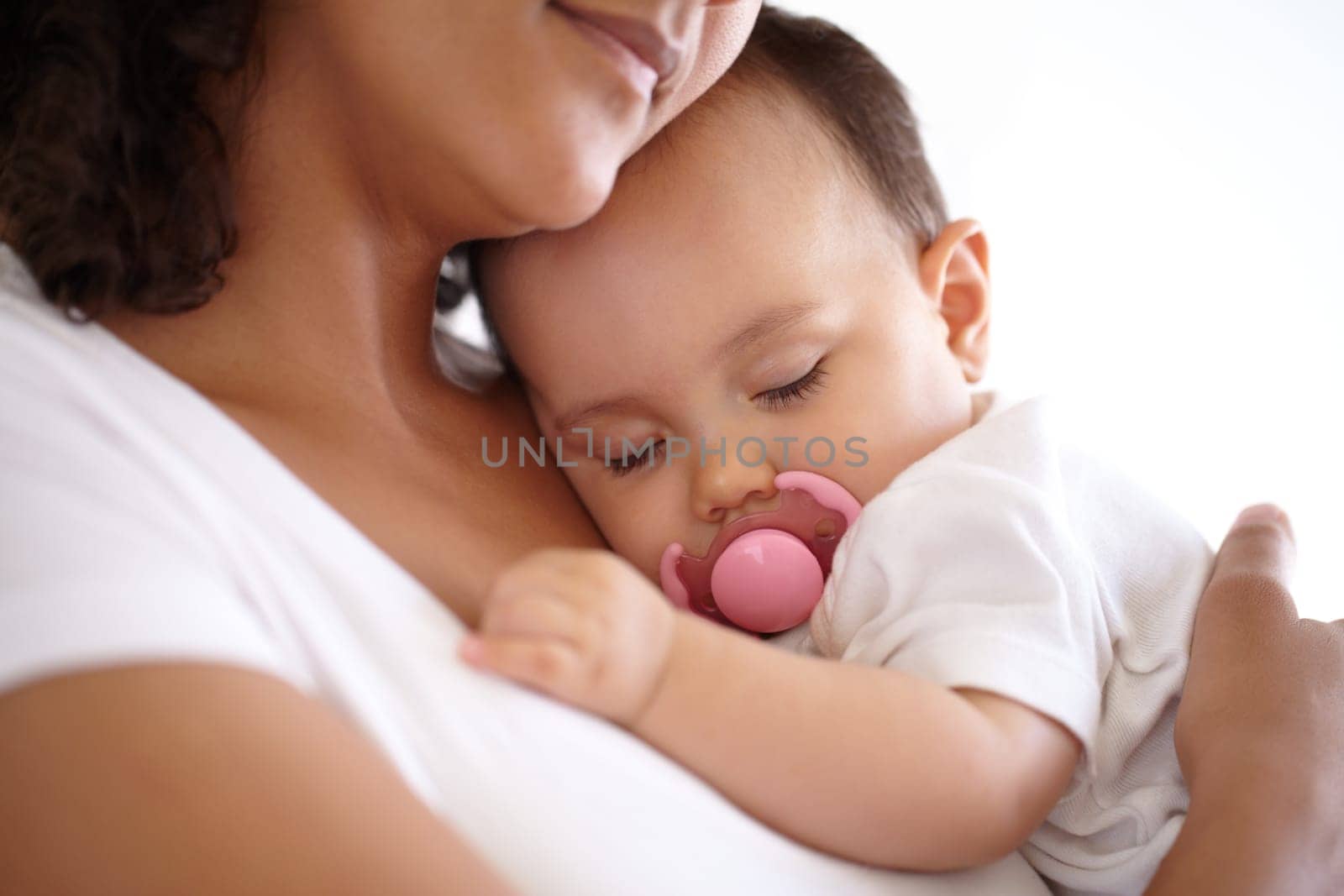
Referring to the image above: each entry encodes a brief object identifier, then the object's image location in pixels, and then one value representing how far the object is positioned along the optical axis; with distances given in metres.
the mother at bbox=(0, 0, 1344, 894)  0.40
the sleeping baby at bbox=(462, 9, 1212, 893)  0.45
